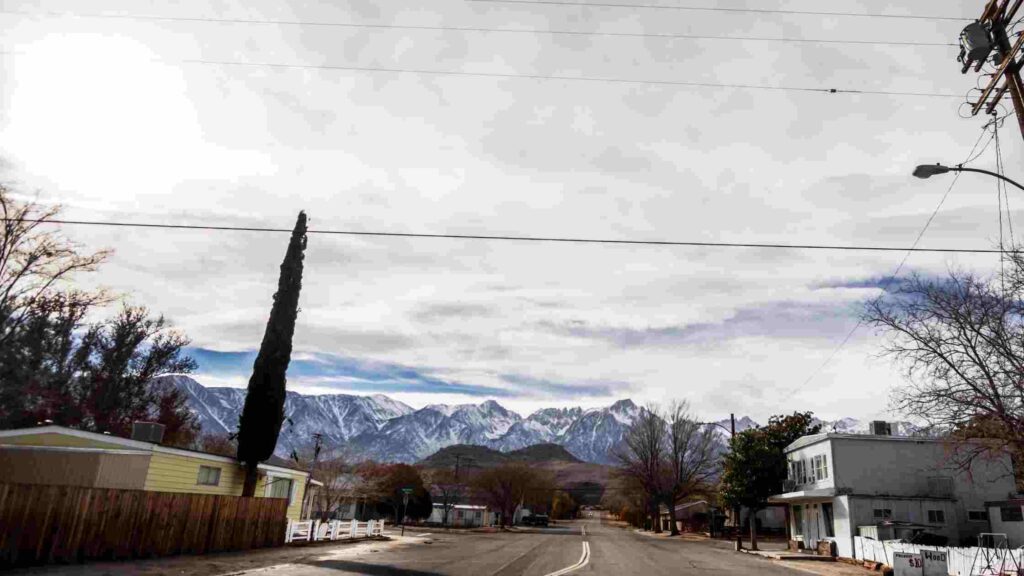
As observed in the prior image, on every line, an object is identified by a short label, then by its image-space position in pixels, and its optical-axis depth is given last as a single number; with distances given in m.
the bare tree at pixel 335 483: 57.88
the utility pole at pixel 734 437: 39.25
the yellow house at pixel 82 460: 22.11
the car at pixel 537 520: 85.38
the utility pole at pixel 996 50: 11.41
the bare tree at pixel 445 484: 86.70
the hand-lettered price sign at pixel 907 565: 21.42
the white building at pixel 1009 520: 25.36
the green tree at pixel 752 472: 41.09
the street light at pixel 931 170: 11.90
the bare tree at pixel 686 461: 66.88
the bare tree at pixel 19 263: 27.92
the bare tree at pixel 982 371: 17.31
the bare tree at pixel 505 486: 68.06
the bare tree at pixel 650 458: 68.61
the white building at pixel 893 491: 29.91
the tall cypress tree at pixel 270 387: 27.73
